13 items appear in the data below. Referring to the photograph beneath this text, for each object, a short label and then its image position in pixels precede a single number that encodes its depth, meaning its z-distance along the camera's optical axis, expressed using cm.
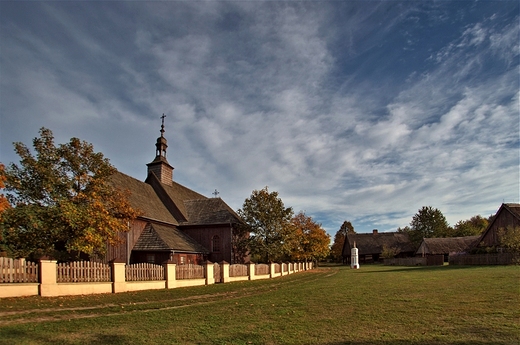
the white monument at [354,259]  5090
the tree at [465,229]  6462
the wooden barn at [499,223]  3616
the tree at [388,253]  6201
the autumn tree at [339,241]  8921
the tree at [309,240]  4704
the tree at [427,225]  7469
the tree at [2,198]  1755
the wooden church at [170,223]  2827
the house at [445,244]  5647
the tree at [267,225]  3522
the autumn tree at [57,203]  1752
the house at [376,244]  7462
